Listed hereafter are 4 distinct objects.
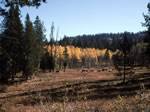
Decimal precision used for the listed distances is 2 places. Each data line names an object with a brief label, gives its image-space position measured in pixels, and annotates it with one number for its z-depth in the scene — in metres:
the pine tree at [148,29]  20.37
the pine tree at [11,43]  25.46
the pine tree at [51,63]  46.03
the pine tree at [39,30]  39.85
